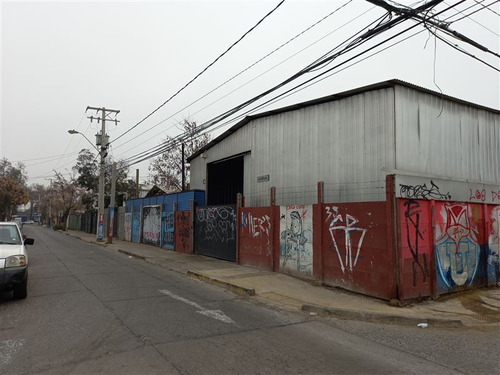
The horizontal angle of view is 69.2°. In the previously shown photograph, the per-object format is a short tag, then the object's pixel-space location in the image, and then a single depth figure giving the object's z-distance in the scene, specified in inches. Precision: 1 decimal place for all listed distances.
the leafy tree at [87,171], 1648.6
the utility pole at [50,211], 2729.8
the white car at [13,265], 277.0
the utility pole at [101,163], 1117.7
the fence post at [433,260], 330.0
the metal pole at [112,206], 1018.7
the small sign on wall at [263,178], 538.8
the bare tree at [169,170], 1512.1
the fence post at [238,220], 551.8
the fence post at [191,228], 703.7
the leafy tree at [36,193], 3597.0
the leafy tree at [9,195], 1334.9
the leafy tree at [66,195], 2324.3
